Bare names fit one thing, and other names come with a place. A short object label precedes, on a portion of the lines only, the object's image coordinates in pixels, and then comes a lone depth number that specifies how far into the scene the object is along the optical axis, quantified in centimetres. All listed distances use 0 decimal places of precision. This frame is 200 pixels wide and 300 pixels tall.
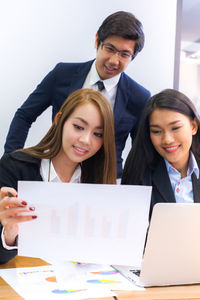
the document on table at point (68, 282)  102
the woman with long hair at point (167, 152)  172
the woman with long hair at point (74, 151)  150
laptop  103
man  189
